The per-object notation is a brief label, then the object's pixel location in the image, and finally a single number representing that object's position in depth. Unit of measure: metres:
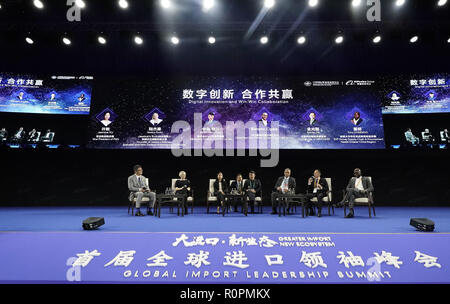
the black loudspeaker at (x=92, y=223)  3.15
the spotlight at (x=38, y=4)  4.82
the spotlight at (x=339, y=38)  5.69
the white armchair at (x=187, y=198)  5.30
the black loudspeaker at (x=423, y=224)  2.97
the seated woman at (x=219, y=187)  5.36
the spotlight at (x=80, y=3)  5.04
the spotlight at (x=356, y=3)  5.05
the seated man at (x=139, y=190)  4.91
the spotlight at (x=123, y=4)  4.97
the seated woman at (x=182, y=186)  5.19
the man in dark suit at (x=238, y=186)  5.38
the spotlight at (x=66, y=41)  5.75
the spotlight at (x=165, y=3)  4.90
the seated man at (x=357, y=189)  4.54
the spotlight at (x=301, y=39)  5.77
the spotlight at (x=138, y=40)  5.73
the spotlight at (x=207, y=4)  4.97
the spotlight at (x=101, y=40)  5.68
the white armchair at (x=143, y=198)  5.00
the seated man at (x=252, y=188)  5.27
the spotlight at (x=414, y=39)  5.65
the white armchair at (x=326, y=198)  4.83
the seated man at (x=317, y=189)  4.68
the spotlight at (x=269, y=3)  4.98
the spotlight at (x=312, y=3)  5.05
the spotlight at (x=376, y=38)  5.60
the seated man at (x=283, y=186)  4.91
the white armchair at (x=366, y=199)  4.52
